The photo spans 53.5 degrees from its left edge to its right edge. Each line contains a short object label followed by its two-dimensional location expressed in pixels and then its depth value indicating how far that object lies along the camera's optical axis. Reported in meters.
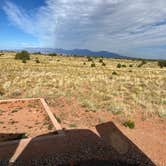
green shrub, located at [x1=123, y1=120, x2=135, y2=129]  6.15
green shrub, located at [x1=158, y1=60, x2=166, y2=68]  35.91
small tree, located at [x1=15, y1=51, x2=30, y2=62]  30.29
